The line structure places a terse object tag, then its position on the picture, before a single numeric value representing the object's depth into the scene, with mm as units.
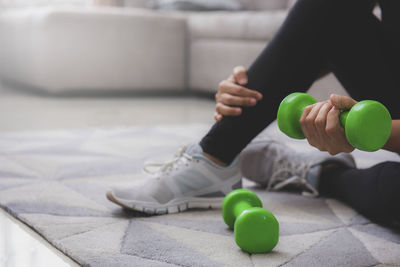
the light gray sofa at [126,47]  2826
